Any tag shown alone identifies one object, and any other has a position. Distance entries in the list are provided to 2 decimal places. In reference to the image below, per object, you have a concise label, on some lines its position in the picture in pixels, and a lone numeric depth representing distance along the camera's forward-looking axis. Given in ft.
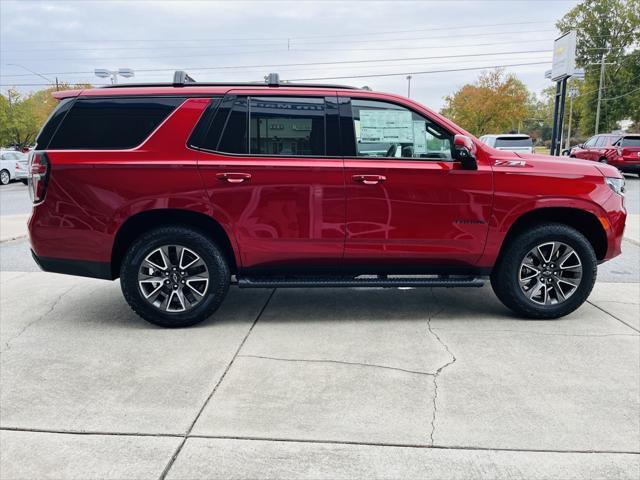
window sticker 14.94
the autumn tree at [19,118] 191.31
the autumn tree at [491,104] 189.47
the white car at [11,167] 78.73
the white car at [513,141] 63.72
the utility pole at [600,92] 164.21
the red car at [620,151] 66.90
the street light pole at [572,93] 195.52
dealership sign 62.78
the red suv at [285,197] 14.30
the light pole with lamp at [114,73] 121.80
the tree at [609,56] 171.12
